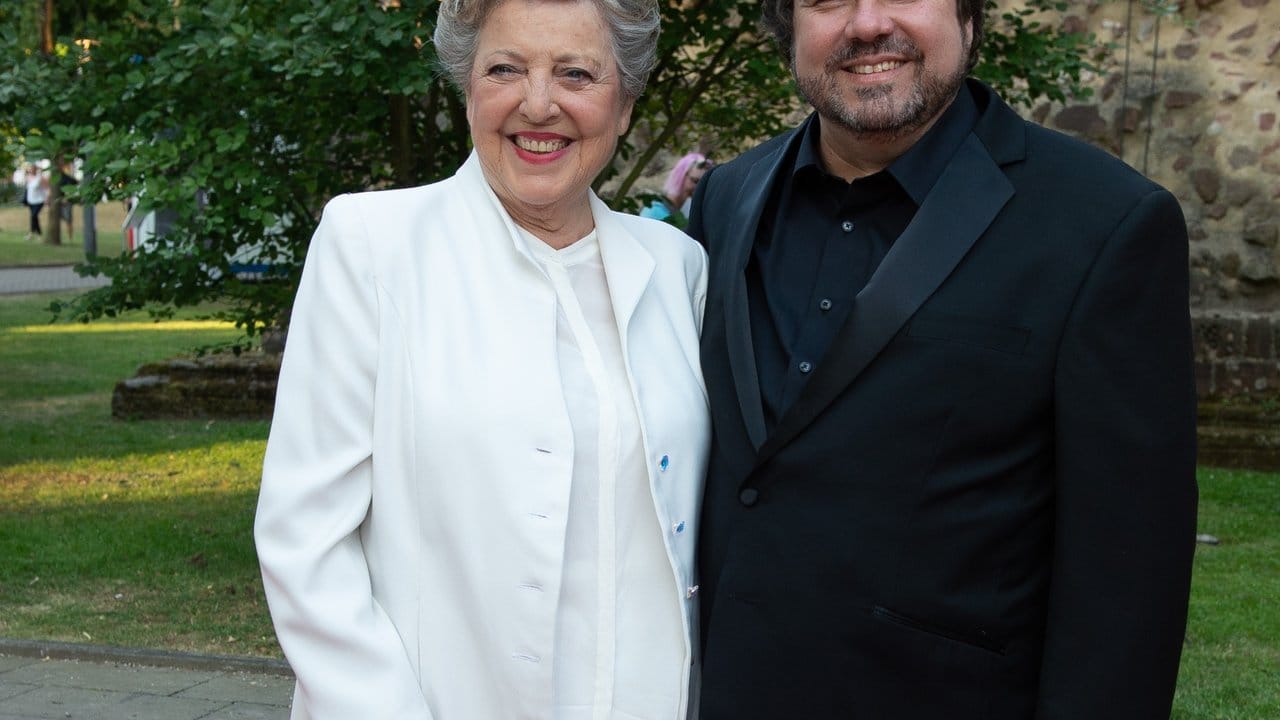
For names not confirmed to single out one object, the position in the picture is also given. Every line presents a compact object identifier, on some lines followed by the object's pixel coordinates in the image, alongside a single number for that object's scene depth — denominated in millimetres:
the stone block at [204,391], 11156
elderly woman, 2564
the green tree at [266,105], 5711
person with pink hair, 7598
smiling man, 2463
